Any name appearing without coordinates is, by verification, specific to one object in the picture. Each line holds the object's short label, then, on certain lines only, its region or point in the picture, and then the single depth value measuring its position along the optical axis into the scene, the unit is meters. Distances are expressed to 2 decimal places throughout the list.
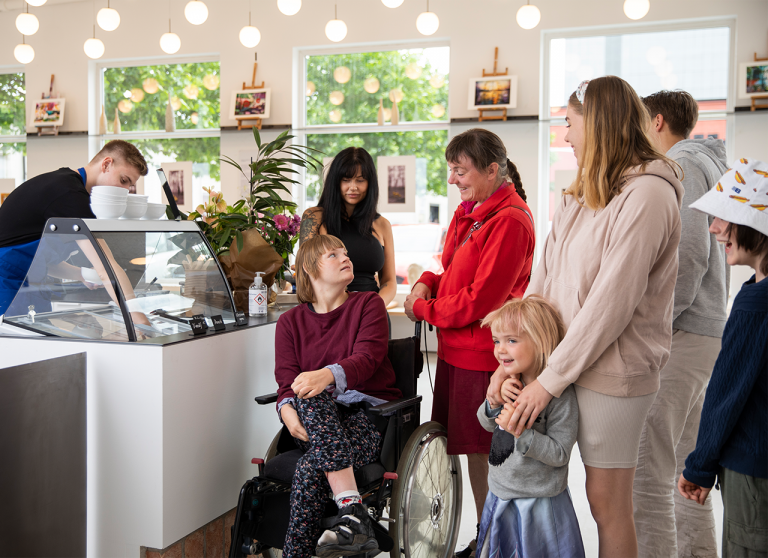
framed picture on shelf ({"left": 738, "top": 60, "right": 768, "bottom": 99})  5.49
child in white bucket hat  1.28
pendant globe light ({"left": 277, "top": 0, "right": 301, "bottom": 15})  4.36
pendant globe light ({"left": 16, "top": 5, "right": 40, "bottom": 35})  4.82
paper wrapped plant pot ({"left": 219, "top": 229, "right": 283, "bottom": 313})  2.64
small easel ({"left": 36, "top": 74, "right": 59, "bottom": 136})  7.52
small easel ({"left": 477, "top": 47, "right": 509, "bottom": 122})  6.14
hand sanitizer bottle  2.56
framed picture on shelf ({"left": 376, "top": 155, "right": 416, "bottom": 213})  6.70
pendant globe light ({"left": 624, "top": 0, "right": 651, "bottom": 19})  4.52
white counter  1.91
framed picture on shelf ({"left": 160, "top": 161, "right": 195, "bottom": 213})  7.35
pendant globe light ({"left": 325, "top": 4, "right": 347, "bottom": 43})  5.06
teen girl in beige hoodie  1.46
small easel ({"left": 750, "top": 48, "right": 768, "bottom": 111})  5.56
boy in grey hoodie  1.95
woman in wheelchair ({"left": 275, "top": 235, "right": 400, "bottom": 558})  1.79
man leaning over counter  2.50
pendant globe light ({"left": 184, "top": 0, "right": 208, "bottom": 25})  4.52
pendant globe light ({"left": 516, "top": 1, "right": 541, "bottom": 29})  4.95
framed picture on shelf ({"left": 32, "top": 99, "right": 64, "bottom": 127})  7.45
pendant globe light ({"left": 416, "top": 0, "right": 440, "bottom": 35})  5.07
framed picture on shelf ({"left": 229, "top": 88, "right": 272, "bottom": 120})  6.80
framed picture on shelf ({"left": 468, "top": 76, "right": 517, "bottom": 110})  6.09
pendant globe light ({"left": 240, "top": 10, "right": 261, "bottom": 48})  5.22
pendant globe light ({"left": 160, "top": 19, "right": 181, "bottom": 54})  5.33
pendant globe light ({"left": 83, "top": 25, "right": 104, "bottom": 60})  5.47
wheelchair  1.89
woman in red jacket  2.05
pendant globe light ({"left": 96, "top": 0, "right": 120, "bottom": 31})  4.84
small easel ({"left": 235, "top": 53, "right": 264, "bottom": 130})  6.85
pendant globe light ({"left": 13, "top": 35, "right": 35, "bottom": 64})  5.68
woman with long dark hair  2.65
